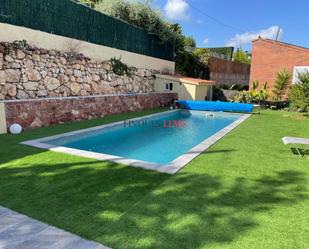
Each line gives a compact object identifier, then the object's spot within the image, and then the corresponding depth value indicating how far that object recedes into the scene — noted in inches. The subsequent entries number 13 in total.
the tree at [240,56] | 1952.5
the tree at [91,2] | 960.9
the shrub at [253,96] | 879.7
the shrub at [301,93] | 685.9
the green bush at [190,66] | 1103.6
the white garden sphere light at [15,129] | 386.9
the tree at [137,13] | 892.0
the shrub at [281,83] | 888.3
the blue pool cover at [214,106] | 756.0
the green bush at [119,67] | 729.6
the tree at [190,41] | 1396.5
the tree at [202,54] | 1134.4
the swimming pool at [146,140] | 293.6
